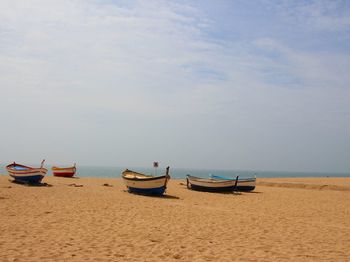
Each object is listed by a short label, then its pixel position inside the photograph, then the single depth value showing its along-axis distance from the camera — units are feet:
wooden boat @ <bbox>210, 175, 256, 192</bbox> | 99.71
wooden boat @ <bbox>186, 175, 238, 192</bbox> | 91.15
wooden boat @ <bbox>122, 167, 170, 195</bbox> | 75.41
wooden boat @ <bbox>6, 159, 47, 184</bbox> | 89.45
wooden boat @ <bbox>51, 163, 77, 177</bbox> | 142.31
